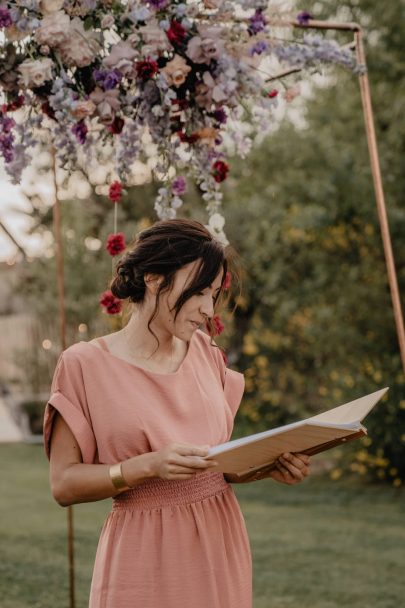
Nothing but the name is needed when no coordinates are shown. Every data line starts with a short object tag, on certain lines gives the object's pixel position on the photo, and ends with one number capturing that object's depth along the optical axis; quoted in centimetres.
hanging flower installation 246
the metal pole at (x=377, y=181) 328
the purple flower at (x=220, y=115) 285
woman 211
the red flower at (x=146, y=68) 255
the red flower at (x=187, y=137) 289
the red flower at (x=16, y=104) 255
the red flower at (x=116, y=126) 267
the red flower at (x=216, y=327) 247
